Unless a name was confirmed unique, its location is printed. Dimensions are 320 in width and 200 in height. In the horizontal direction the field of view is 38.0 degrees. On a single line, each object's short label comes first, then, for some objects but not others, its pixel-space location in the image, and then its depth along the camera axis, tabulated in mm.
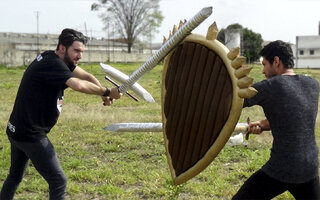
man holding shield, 2963
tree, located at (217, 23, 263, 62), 50781
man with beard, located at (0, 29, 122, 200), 3688
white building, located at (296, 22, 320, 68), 55625
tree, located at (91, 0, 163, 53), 49250
